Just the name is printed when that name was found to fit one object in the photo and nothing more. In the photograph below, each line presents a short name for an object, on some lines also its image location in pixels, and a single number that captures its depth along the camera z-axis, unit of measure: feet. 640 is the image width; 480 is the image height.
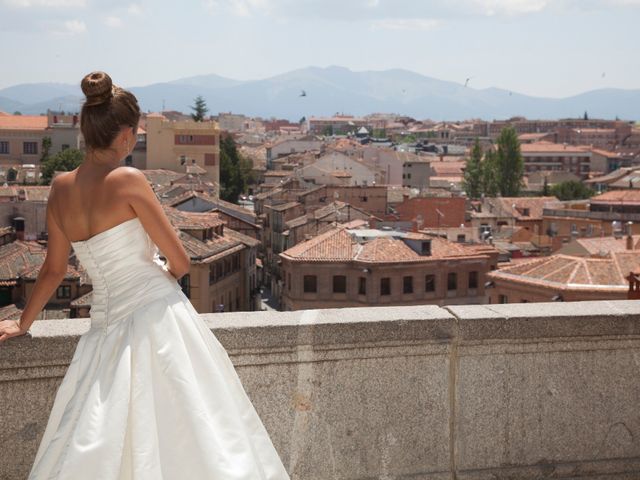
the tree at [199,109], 367.25
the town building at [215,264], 138.62
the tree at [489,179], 383.45
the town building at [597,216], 243.19
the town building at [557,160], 548.31
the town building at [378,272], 154.92
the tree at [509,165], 385.29
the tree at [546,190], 387.55
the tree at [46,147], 337.31
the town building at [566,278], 130.21
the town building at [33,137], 347.97
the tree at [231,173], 323.16
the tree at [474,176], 387.55
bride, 12.57
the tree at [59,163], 270.26
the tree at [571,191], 375.66
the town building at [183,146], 313.73
